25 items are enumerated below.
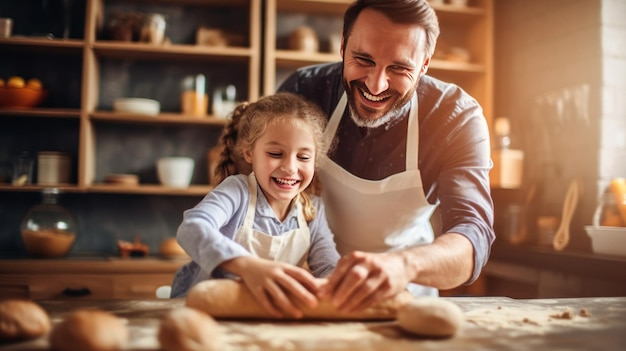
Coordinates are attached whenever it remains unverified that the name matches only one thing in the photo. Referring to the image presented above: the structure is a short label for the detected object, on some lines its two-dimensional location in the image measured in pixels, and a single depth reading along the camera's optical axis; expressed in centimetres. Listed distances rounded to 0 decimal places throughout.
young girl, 123
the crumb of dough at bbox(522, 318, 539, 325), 88
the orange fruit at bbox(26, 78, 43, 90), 268
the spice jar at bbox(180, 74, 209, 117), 281
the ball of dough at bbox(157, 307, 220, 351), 67
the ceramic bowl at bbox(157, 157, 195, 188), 276
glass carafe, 247
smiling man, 117
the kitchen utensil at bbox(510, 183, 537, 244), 256
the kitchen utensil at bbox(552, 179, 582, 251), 219
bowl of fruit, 265
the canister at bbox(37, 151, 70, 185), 270
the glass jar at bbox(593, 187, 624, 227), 194
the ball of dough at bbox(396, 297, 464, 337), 77
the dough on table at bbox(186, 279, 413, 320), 87
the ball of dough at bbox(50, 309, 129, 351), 66
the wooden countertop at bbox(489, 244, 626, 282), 179
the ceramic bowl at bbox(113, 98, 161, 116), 271
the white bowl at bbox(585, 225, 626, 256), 183
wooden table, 73
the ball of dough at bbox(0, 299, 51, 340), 71
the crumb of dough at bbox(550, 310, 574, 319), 93
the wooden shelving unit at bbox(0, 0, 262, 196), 269
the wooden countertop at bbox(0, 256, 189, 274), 239
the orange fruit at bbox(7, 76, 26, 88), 265
